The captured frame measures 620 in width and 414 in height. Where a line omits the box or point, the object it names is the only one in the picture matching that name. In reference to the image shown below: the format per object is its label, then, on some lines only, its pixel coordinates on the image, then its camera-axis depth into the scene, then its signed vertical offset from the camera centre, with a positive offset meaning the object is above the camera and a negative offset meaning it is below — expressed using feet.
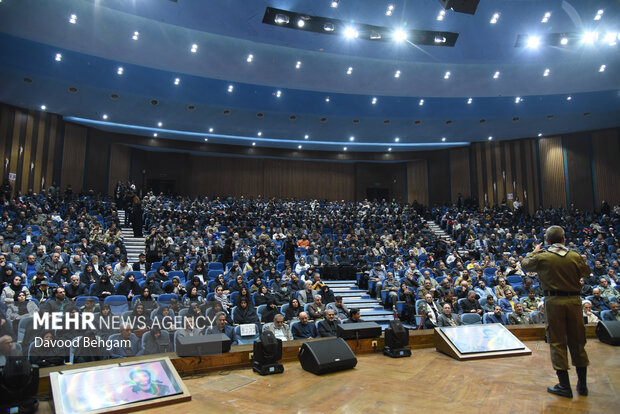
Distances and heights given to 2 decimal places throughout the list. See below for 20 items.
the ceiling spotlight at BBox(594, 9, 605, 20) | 28.40 +17.02
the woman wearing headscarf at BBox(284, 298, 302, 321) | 18.29 -2.48
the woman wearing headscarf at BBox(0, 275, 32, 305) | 16.89 -1.48
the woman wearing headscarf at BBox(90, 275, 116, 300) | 19.21 -1.54
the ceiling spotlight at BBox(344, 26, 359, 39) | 30.30 +16.72
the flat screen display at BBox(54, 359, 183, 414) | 7.06 -2.38
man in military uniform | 7.78 -0.89
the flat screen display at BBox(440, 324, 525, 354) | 10.73 -2.16
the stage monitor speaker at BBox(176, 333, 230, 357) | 9.29 -2.04
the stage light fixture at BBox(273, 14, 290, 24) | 28.59 +16.62
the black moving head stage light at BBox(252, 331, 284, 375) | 9.37 -2.25
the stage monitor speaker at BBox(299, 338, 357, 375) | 9.29 -2.30
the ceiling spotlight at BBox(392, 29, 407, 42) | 30.94 +16.88
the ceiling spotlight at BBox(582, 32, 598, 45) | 30.65 +16.66
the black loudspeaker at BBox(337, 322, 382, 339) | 11.09 -1.99
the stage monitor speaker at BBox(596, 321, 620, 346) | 11.89 -2.15
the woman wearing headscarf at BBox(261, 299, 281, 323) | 18.70 -2.56
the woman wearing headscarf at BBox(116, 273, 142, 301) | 19.81 -1.54
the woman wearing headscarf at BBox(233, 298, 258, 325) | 18.49 -2.59
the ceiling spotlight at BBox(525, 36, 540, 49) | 31.37 +16.65
